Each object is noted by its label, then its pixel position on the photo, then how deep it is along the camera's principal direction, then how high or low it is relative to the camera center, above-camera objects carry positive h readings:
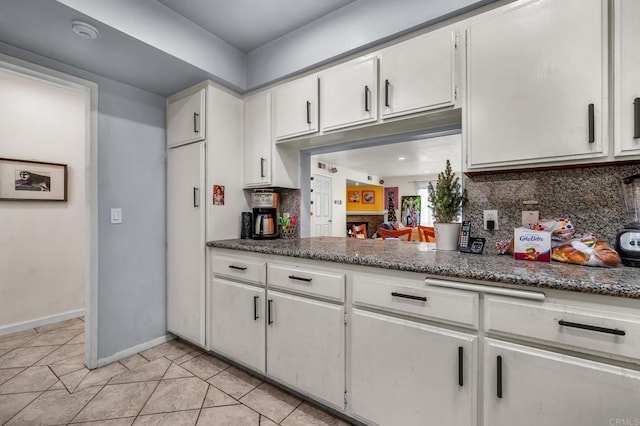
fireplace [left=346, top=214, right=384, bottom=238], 6.16 -0.19
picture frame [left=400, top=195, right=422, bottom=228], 6.55 +0.13
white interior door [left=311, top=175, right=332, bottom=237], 4.41 +0.13
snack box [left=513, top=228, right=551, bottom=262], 1.32 -0.16
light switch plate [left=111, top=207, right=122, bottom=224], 2.23 -0.02
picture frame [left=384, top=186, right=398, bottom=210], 7.20 +0.45
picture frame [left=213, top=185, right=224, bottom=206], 2.30 +0.14
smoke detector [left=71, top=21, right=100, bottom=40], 1.56 +1.03
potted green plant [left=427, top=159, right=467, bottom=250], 1.74 +0.04
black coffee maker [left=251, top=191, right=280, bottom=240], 2.40 -0.02
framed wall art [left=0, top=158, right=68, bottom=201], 2.72 +0.32
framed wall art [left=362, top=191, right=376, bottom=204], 6.58 +0.36
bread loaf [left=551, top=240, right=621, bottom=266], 1.19 -0.18
